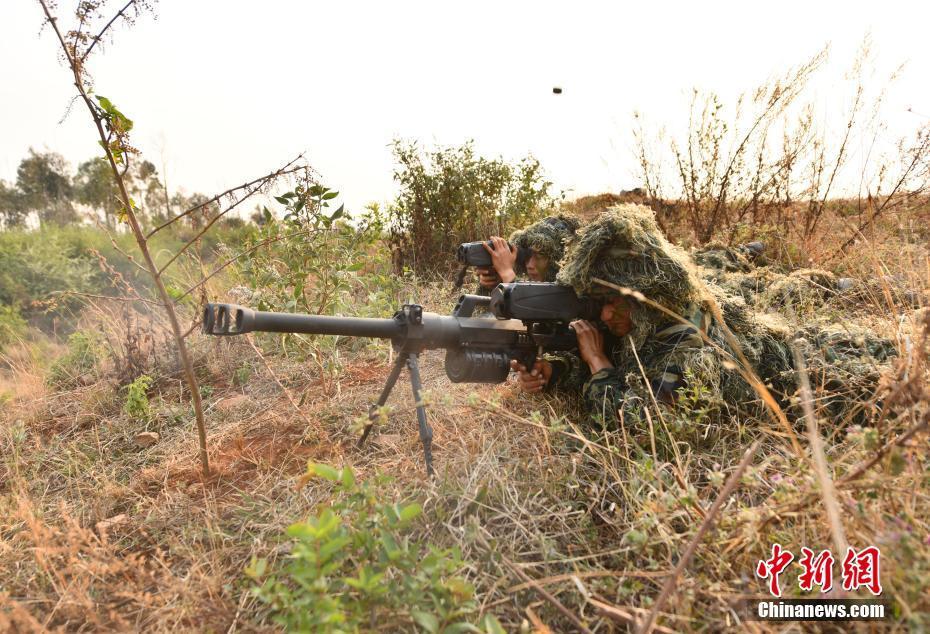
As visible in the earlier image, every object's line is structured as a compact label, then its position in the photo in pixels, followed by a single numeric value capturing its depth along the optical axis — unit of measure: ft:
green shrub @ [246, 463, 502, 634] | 3.73
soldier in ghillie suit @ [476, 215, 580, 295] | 11.55
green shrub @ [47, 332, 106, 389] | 13.14
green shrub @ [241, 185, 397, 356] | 9.24
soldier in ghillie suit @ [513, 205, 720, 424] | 7.13
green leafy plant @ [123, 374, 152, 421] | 9.77
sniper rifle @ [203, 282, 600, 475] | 6.73
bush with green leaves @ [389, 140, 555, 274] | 20.52
